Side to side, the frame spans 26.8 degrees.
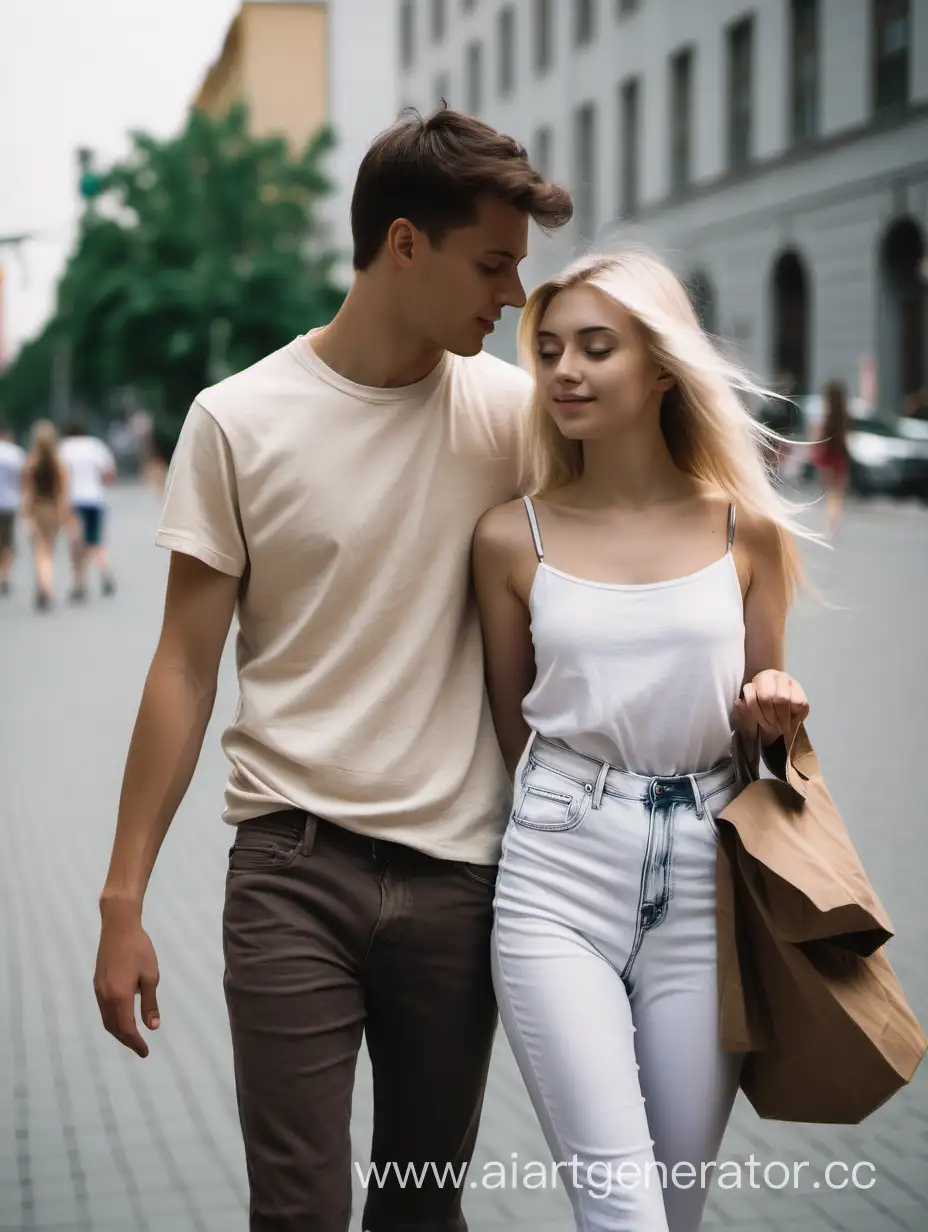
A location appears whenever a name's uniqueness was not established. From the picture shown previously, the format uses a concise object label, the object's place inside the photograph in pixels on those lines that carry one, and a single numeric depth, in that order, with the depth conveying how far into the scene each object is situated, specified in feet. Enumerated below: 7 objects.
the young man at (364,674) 9.14
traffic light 77.41
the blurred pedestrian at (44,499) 63.72
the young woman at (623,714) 8.68
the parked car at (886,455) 94.17
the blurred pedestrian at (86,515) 66.44
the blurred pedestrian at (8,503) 68.49
